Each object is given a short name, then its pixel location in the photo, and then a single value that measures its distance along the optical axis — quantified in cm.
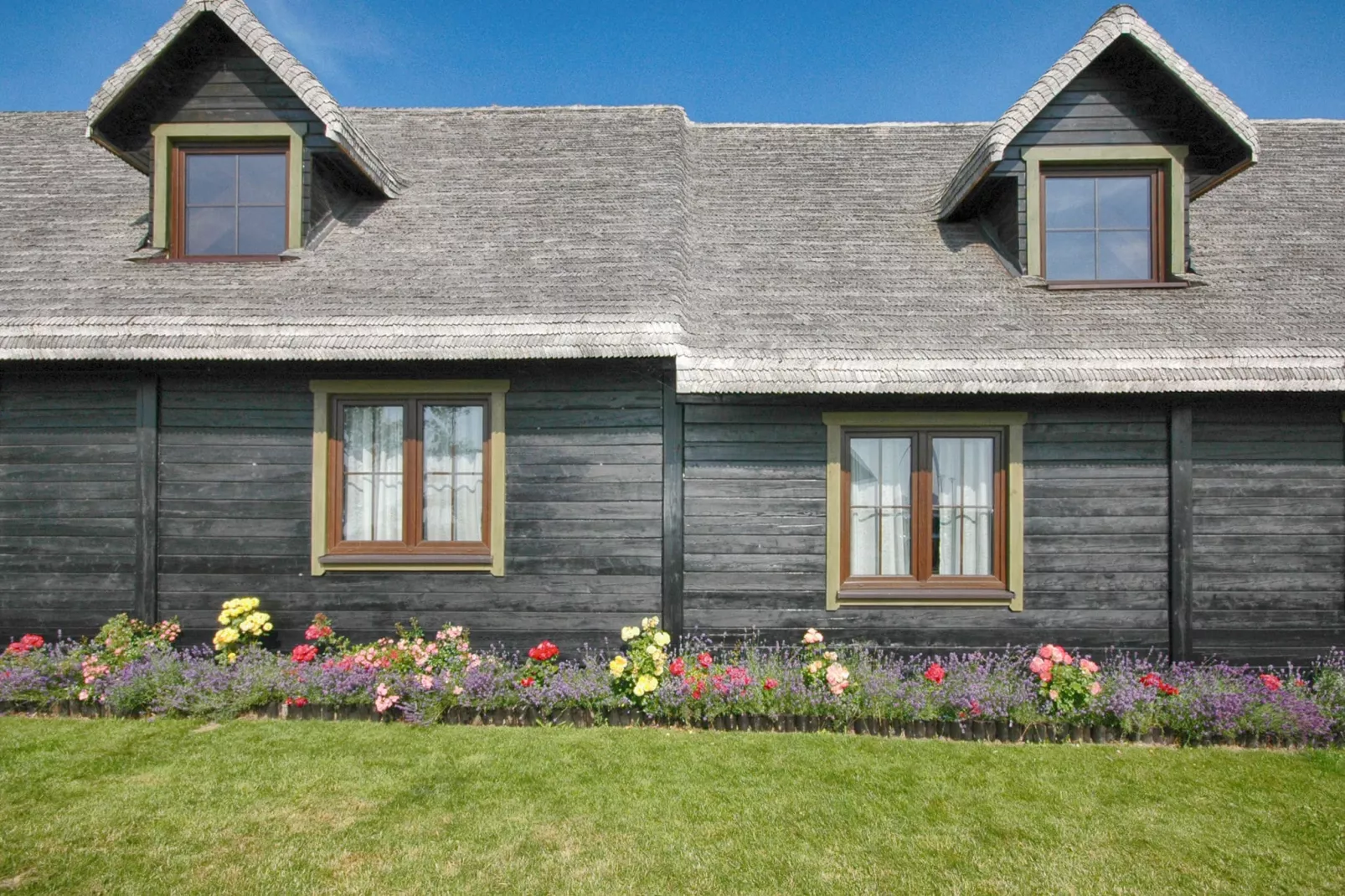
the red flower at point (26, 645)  696
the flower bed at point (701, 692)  618
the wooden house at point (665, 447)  693
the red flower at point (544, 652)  688
